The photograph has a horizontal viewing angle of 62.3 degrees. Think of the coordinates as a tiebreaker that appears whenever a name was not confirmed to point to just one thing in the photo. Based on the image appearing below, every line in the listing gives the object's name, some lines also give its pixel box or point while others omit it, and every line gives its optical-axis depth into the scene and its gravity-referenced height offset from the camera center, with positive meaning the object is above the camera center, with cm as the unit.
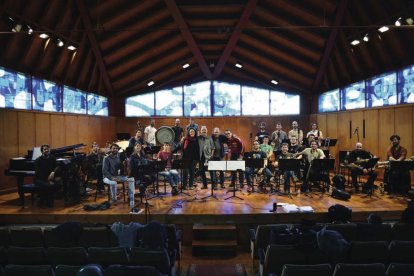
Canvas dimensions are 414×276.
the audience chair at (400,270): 396 -160
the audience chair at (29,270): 415 -164
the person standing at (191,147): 1078 -40
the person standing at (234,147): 1156 -45
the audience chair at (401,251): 476 -166
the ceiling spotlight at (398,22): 981 +319
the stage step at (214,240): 736 -236
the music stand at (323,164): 949 -87
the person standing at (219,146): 1120 -40
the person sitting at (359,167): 1014 -106
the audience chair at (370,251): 475 -166
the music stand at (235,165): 930 -85
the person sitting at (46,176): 880 -104
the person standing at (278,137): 1384 -16
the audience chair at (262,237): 604 -184
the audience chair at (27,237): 561 -166
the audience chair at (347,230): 552 -158
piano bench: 895 -139
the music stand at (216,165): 931 -85
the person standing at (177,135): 1274 -2
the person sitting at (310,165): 1022 -98
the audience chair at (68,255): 479 -168
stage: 790 -184
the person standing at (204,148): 1100 -46
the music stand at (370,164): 981 -92
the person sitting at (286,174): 1032 -124
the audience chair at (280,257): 484 -176
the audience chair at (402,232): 551 -162
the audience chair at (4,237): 568 -167
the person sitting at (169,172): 1048 -117
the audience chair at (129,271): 392 -156
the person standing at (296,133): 1357 +0
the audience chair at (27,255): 482 -169
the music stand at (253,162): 970 -81
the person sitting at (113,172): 902 -100
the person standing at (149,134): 1470 +1
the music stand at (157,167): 900 -87
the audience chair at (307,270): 403 -162
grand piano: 907 -76
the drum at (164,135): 1270 -2
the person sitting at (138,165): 923 -85
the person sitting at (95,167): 1052 -97
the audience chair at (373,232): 550 -161
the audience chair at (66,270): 413 -164
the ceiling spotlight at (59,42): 1145 +312
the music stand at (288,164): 946 -85
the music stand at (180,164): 988 -86
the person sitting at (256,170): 1071 -116
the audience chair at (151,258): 468 -169
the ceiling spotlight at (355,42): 1196 +318
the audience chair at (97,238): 560 -168
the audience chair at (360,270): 393 -159
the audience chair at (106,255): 474 -166
